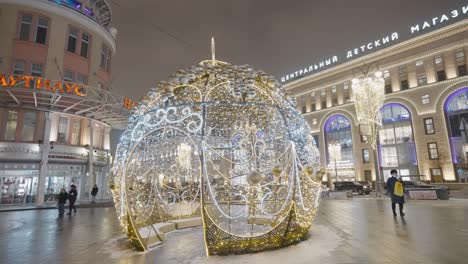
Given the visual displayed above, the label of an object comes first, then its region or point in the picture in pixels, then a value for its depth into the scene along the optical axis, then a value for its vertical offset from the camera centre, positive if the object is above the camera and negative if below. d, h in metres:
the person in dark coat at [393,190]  10.66 -0.57
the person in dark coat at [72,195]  14.99 -0.71
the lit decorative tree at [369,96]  19.94 +5.79
